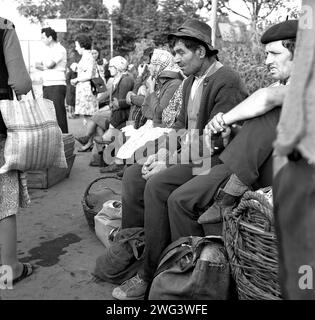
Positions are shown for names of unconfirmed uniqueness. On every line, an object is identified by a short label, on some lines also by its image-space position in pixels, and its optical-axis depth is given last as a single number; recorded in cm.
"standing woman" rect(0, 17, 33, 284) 277
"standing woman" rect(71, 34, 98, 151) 803
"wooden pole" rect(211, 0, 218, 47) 612
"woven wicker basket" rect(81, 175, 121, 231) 389
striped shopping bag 274
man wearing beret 212
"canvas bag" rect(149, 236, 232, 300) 217
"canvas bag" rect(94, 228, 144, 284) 301
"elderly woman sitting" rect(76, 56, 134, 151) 628
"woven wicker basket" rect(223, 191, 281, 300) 183
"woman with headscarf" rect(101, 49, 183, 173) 382
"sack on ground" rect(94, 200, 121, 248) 352
